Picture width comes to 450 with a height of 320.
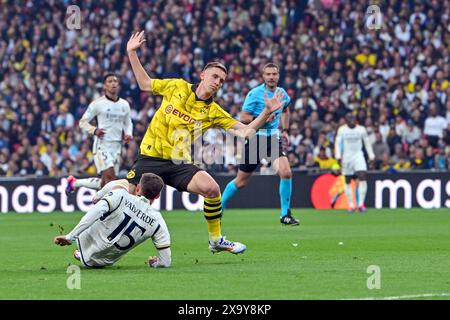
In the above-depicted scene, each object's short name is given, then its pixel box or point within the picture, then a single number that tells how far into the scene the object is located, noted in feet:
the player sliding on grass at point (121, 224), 34.83
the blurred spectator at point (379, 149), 87.30
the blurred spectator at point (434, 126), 88.53
